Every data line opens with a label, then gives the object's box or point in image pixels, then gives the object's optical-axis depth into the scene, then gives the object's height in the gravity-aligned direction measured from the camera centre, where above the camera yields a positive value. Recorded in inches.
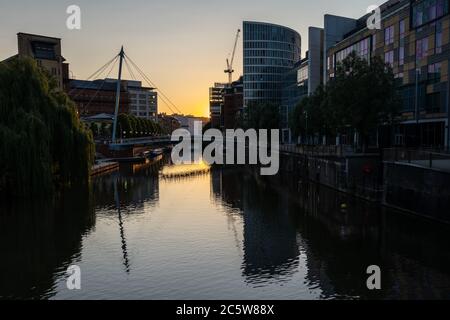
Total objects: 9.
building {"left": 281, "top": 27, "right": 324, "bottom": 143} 4141.2 +588.8
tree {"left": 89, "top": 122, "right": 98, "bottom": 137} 4485.5 +72.8
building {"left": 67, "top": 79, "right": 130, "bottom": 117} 6230.3 +560.1
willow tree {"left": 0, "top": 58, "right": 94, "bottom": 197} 1444.4 -1.3
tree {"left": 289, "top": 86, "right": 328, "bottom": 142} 2564.0 +94.3
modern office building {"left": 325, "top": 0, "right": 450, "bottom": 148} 2020.2 +348.2
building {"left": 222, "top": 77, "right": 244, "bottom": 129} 7747.1 +617.6
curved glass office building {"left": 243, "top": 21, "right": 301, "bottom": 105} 6978.4 +1209.7
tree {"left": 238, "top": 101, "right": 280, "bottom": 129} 3971.5 +150.5
